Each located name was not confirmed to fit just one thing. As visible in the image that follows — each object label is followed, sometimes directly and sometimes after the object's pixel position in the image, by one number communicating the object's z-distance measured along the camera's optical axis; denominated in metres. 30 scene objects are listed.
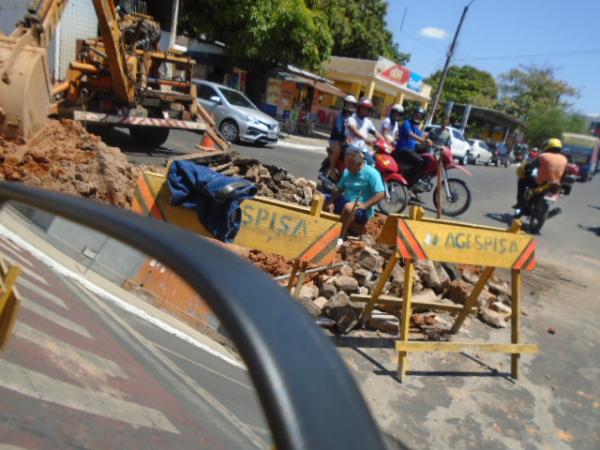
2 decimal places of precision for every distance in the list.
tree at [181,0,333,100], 18.02
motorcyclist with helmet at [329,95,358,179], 8.34
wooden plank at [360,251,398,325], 4.29
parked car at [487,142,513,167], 31.41
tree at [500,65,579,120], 57.78
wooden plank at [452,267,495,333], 4.50
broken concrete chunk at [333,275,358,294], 4.86
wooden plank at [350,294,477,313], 4.62
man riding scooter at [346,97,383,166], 8.48
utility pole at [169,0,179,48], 16.78
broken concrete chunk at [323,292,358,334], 4.40
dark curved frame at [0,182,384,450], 0.57
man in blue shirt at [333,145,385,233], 5.79
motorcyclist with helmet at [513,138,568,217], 9.63
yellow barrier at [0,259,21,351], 1.34
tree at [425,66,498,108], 52.59
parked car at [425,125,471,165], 26.34
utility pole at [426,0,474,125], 23.32
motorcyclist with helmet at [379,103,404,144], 9.39
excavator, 5.97
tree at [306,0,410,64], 25.56
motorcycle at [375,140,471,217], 8.51
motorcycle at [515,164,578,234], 9.72
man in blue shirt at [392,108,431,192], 8.91
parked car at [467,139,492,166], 28.22
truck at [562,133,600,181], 30.88
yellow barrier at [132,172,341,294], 3.75
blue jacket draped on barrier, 3.65
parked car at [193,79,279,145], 14.27
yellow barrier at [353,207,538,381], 3.87
